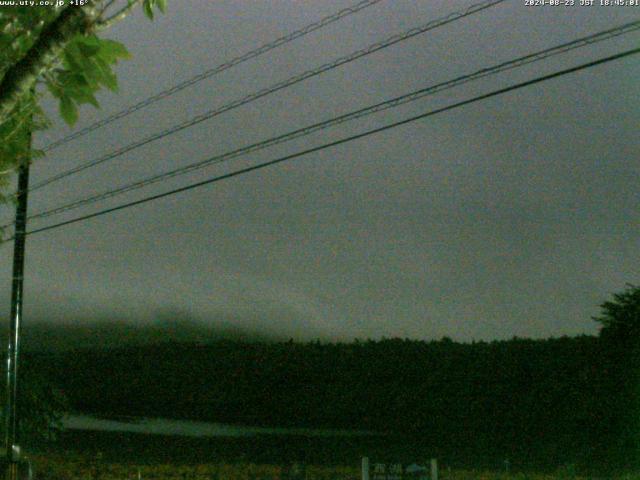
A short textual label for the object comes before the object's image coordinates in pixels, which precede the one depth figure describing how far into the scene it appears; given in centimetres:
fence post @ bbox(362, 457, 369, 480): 1250
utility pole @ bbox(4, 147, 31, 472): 1781
